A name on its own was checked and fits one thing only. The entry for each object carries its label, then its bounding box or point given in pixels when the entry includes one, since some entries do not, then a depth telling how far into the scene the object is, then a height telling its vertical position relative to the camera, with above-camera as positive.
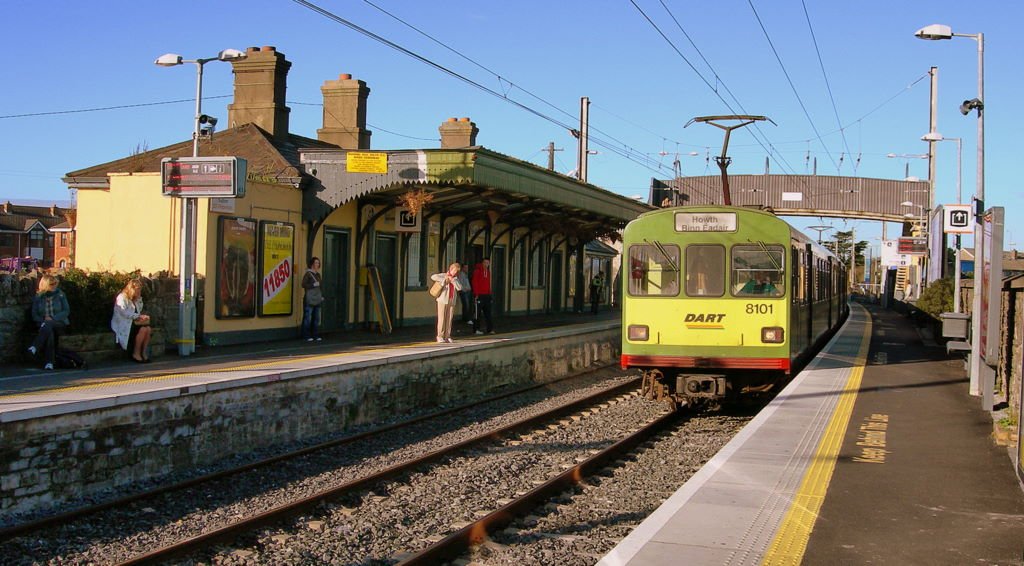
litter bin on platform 15.30 -0.42
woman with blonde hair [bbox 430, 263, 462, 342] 16.25 -0.21
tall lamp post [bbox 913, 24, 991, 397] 12.96 +2.67
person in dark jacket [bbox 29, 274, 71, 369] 11.35 -0.46
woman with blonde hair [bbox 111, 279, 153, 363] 12.55 -0.57
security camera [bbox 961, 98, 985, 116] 16.91 +3.55
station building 14.85 +1.31
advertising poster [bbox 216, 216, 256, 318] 14.50 +0.21
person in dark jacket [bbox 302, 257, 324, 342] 15.88 -0.29
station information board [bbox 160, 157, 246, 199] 12.96 +1.47
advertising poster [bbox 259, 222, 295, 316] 15.51 +0.26
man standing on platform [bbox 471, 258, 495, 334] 18.64 +0.02
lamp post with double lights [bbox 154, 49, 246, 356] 13.45 -0.02
